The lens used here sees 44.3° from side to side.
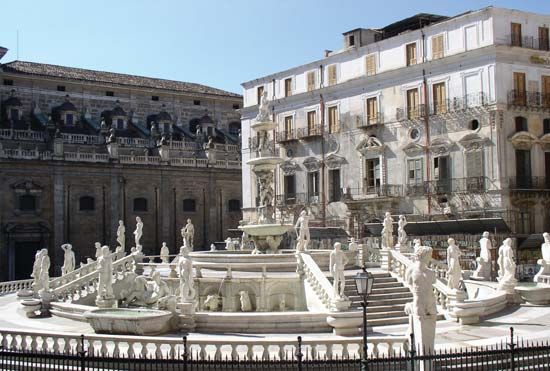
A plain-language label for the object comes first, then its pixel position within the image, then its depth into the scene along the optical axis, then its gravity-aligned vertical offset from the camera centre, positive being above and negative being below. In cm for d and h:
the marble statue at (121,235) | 3311 -77
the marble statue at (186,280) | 1822 -168
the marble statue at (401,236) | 2711 -90
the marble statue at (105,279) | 2178 -192
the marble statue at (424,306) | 1331 -181
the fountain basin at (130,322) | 1669 -257
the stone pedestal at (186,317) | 1802 -263
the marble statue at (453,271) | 1989 -171
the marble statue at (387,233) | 2609 -72
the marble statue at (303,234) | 2388 -65
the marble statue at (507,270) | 2202 -189
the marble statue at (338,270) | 1808 -148
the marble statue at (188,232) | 3279 -68
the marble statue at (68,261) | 2841 -172
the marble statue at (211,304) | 2203 -280
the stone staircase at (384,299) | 1933 -259
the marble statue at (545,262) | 2381 -179
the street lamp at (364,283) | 1284 -129
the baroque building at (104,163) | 4478 +408
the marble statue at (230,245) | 3497 -144
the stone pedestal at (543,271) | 2369 -212
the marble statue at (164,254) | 3333 -178
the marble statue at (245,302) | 2194 -275
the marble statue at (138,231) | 3268 -57
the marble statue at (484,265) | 2642 -206
